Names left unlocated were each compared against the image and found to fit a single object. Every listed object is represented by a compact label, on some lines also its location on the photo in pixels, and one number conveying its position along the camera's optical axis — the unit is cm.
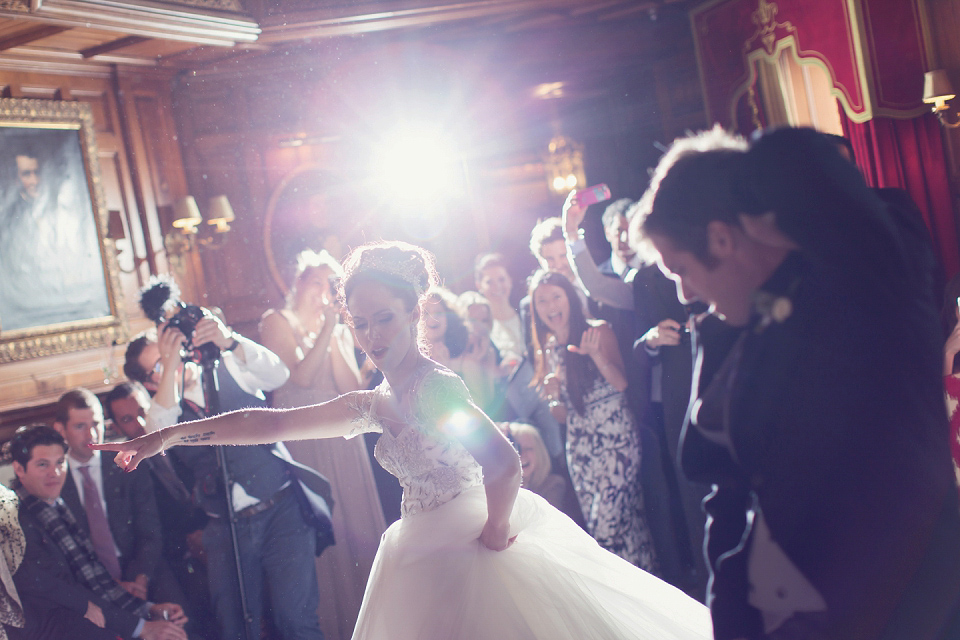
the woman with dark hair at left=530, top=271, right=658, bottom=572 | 318
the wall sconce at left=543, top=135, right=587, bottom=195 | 652
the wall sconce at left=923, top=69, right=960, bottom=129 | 463
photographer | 285
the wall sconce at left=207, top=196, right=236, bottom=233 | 521
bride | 162
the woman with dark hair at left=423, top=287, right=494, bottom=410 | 367
